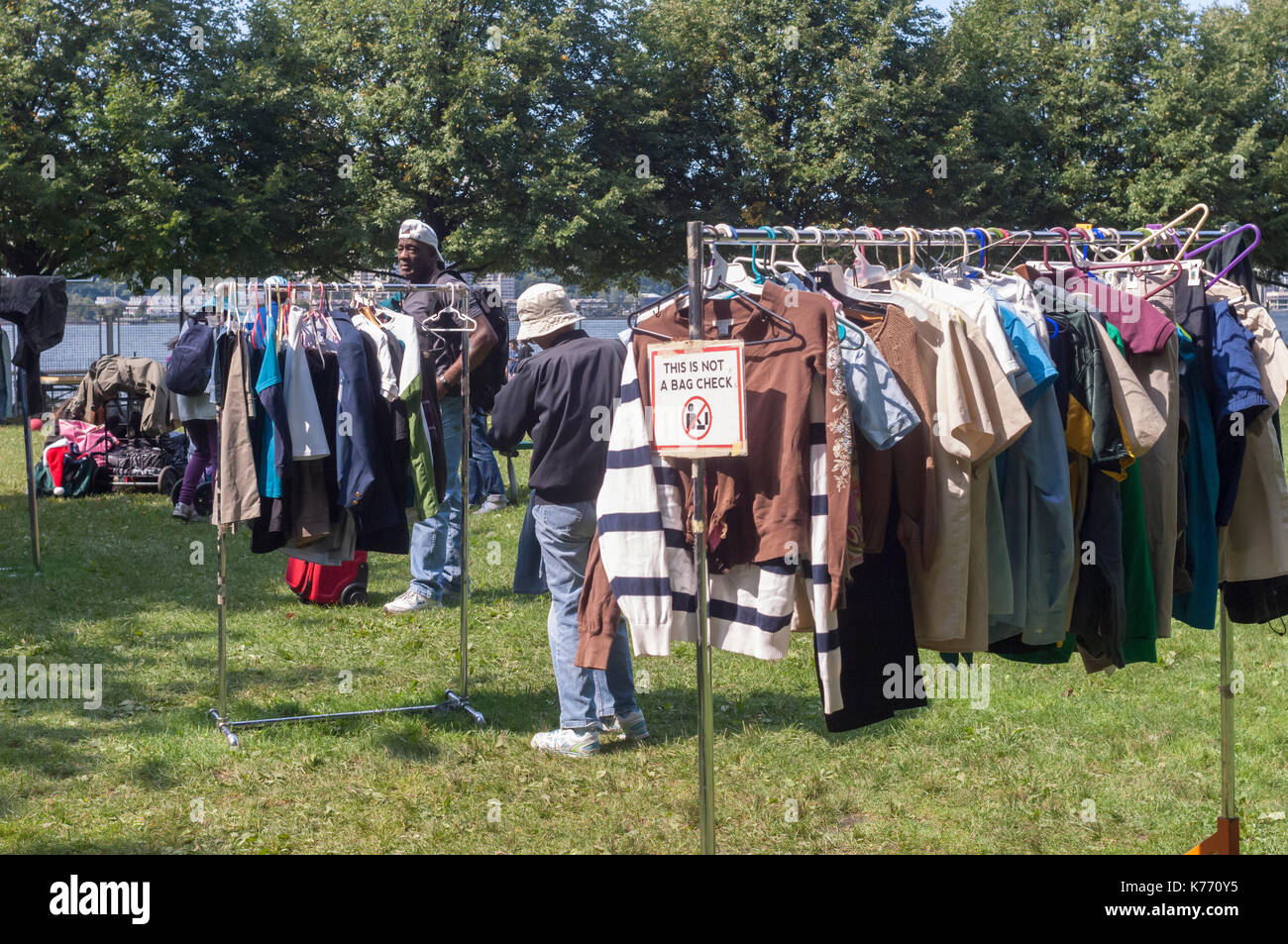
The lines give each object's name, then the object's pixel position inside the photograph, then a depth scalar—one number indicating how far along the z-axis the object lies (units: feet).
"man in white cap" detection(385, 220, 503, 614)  23.79
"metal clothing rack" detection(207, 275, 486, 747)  19.94
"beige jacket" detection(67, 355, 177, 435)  44.50
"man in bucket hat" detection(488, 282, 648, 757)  18.02
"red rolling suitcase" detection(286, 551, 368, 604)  28.53
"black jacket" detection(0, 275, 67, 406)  29.99
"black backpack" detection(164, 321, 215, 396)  30.09
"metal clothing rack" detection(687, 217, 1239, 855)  11.35
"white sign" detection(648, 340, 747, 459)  10.72
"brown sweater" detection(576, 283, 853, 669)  11.20
